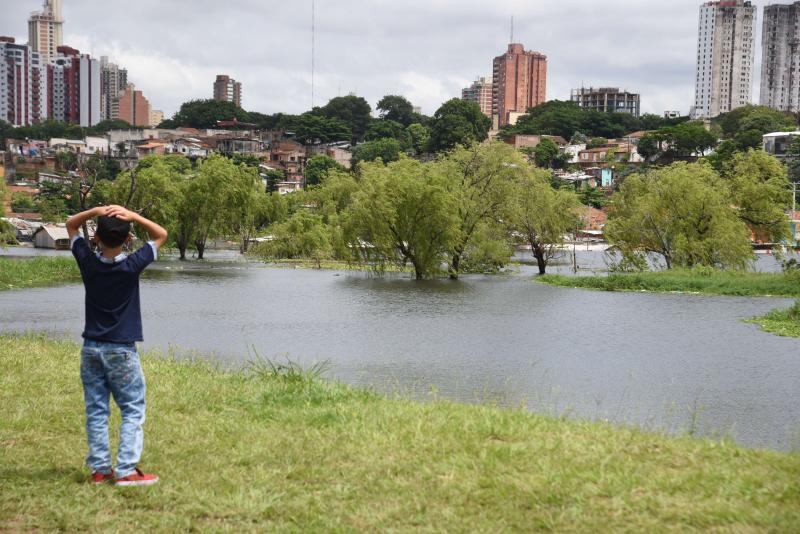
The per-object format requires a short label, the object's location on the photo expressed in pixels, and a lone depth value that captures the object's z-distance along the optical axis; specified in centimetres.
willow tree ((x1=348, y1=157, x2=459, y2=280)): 4178
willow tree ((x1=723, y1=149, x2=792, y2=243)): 4525
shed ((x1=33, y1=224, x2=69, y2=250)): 7225
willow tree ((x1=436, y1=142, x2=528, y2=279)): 4500
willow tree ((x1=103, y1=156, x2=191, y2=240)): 5244
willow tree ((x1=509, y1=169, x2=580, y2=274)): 4731
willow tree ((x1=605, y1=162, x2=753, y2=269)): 4072
